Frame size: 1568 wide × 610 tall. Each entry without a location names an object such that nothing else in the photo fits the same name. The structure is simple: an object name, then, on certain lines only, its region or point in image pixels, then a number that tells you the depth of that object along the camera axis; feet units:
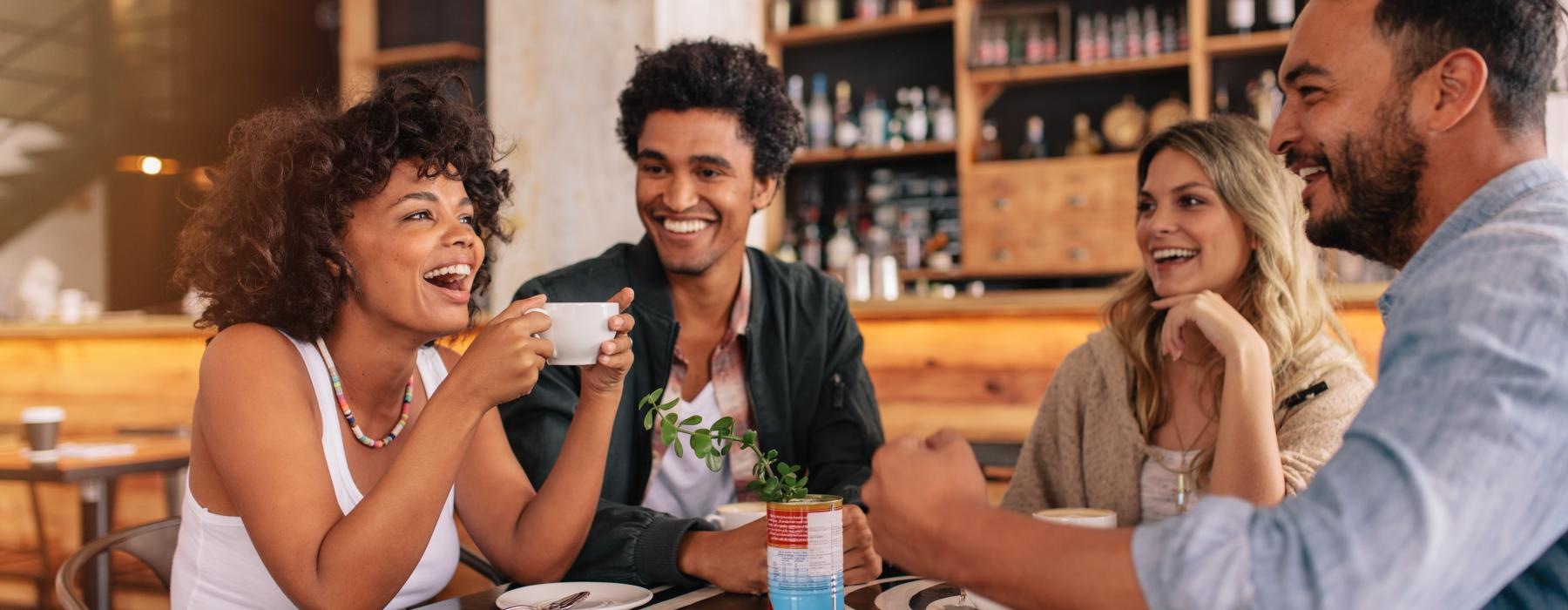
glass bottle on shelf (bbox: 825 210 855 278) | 18.72
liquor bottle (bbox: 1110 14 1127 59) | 17.37
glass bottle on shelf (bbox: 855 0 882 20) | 18.65
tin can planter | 3.55
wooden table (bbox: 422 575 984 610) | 3.95
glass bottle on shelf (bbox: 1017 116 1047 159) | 17.94
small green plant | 3.67
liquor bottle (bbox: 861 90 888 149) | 18.65
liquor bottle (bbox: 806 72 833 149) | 18.98
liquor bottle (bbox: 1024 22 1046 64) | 17.67
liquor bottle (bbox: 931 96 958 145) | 18.19
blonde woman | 6.20
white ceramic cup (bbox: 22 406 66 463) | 9.80
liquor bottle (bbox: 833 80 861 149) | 18.79
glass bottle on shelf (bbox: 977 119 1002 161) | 18.08
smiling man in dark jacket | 6.84
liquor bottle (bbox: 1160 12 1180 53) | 17.06
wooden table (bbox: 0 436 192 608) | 8.73
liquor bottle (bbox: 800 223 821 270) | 18.99
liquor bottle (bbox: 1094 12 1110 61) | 17.40
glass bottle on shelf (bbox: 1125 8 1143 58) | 17.26
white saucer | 4.04
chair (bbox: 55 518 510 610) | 5.42
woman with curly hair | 4.33
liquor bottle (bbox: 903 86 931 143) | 18.39
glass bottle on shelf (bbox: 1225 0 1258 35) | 16.70
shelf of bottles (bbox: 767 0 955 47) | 18.16
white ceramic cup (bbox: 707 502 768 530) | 4.78
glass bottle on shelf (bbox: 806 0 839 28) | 18.72
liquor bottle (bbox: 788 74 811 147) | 18.98
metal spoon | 4.00
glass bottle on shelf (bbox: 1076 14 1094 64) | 17.46
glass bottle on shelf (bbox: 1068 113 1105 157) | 17.63
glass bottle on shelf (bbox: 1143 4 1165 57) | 17.11
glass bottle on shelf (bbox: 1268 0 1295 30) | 16.39
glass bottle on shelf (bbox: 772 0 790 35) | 19.03
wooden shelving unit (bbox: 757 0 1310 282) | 16.88
